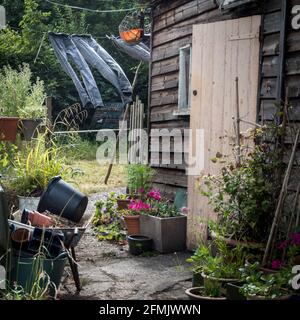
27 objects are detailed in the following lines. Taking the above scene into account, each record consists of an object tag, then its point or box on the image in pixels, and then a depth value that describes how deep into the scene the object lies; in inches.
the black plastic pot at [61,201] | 172.2
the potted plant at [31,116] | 239.8
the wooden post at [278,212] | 128.3
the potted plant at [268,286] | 112.1
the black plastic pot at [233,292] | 120.3
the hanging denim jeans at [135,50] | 469.4
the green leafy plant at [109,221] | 229.9
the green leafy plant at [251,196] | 140.0
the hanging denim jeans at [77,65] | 456.8
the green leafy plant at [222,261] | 131.3
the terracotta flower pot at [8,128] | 219.7
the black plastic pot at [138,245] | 203.3
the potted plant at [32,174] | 207.2
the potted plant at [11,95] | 264.7
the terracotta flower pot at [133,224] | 217.5
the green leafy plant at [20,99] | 248.7
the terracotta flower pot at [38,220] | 151.6
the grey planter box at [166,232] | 203.5
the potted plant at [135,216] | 216.4
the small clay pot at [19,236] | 132.1
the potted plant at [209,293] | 123.9
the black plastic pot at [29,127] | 238.8
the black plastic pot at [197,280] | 138.2
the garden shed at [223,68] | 164.1
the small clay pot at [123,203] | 255.4
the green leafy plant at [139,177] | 249.8
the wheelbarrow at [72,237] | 136.4
